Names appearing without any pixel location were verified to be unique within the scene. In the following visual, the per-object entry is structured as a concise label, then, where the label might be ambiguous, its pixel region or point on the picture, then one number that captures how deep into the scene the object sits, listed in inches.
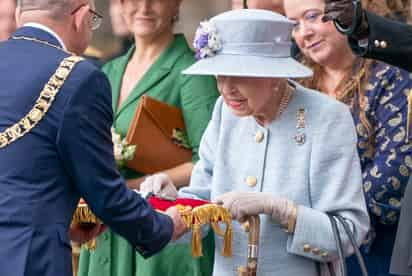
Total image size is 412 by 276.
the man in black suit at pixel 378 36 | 313.1
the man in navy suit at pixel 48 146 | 301.0
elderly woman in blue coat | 333.4
